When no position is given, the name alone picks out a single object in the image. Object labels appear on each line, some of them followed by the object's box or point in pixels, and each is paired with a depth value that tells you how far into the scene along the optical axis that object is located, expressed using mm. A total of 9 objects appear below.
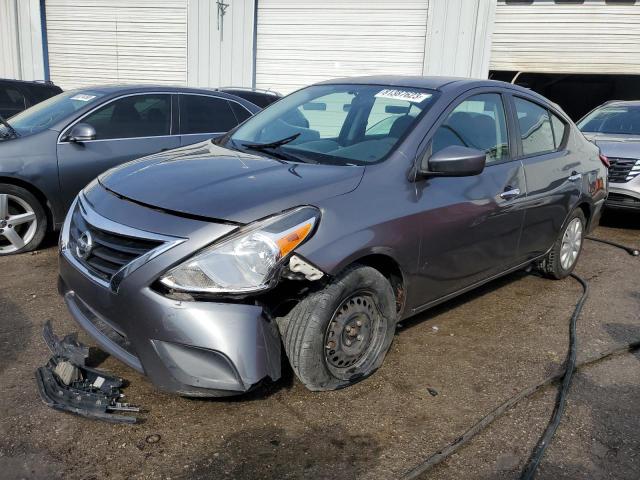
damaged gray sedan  2439
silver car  7148
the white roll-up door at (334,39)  13234
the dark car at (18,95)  8312
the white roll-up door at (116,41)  14375
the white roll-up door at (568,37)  12867
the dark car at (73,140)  4980
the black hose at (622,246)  6216
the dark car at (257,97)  9539
